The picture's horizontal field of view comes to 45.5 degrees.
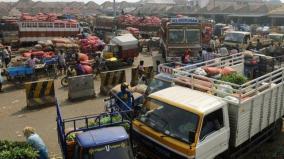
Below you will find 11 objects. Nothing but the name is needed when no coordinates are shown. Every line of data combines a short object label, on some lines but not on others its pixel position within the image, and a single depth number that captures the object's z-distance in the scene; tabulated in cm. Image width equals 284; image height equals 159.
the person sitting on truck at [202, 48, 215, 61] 1933
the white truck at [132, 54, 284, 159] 777
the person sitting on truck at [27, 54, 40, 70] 1978
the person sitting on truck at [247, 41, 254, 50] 3015
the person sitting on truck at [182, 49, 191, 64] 1896
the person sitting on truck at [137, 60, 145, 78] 1786
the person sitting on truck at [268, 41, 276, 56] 2751
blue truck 702
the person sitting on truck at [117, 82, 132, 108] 1177
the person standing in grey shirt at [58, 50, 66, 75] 2161
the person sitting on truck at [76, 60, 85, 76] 1964
